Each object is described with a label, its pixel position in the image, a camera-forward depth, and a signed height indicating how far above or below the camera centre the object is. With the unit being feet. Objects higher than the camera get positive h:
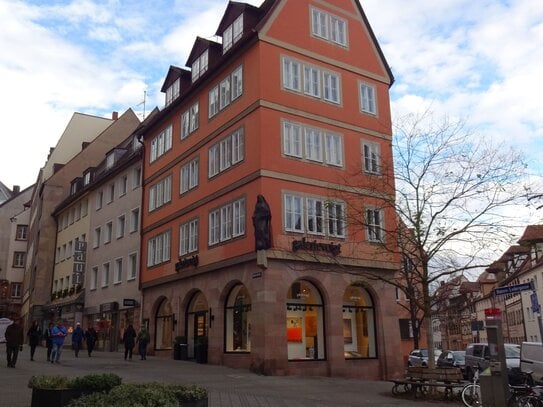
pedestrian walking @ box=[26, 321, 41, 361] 89.51 +3.04
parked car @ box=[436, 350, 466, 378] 111.48 -1.44
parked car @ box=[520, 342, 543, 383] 72.84 -1.07
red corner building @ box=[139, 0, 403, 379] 81.30 +21.96
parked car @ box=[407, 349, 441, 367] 125.29 -1.31
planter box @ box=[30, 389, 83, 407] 34.86 -2.28
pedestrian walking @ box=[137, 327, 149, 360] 97.19 +2.09
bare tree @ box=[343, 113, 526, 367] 60.08 +11.29
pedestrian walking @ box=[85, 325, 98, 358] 104.53 +3.11
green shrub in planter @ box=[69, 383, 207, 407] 28.27 -1.99
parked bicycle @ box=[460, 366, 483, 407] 49.75 -3.49
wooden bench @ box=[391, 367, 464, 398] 53.67 -2.49
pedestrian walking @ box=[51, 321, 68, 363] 84.77 +2.69
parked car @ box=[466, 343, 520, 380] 83.85 -0.64
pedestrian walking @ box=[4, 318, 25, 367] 72.97 +2.03
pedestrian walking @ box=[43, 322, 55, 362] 86.84 +2.21
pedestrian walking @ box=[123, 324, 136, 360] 97.14 +2.46
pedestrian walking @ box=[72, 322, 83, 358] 102.78 +3.22
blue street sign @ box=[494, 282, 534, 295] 50.41 +5.14
